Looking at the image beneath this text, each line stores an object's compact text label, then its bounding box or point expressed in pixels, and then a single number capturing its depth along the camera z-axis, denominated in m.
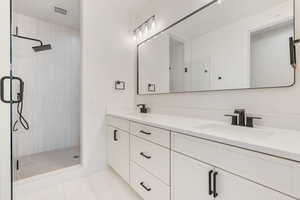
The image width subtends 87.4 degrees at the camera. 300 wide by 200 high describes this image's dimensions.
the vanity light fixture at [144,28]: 2.21
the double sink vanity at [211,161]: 0.63
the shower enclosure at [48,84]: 2.41
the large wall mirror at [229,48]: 1.07
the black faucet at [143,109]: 2.25
